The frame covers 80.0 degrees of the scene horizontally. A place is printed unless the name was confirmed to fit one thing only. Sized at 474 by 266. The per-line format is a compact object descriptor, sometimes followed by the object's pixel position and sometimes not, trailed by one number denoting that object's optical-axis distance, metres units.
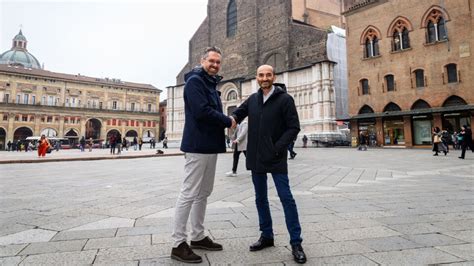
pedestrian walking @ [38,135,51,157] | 16.30
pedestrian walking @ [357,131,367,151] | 20.77
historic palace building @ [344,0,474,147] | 20.25
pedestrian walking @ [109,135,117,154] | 21.17
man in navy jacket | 2.50
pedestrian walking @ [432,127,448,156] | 14.34
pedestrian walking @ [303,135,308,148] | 28.04
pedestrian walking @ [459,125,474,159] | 12.06
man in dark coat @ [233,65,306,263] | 2.54
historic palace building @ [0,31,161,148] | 46.59
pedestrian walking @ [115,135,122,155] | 21.51
